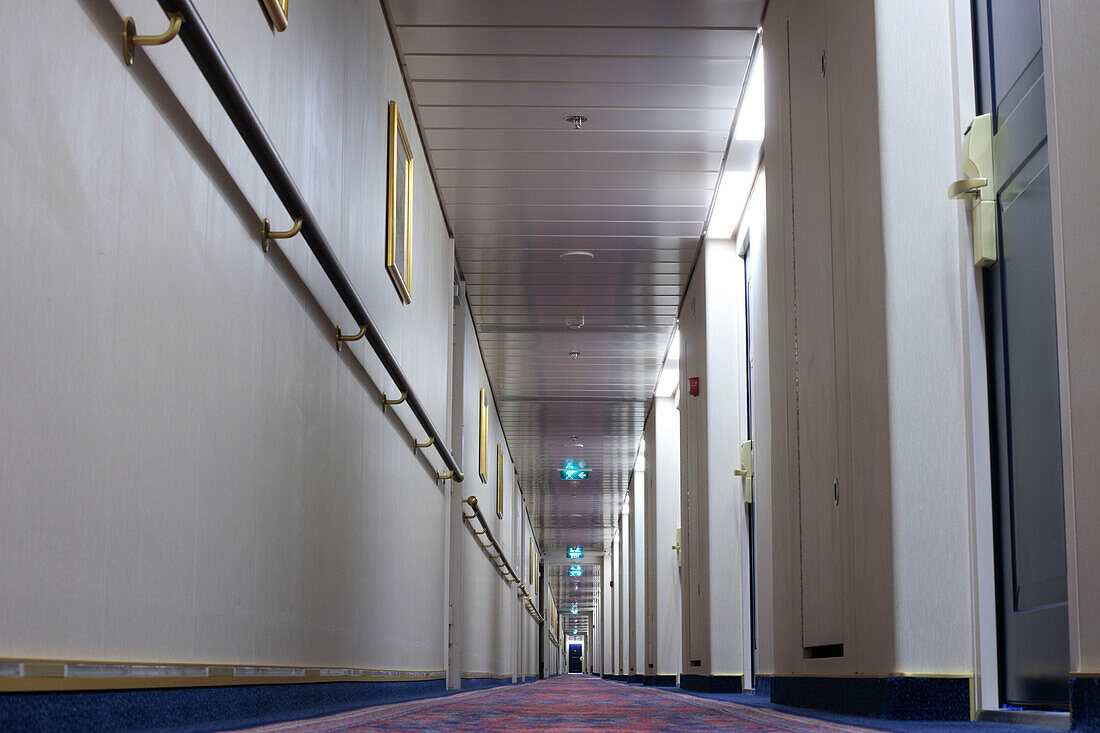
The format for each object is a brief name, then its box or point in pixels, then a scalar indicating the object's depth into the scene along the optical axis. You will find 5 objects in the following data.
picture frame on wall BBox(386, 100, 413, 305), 4.86
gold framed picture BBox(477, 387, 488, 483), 9.99
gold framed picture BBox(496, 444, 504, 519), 12.53
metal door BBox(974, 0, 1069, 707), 2.59
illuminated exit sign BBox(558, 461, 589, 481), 15.85
